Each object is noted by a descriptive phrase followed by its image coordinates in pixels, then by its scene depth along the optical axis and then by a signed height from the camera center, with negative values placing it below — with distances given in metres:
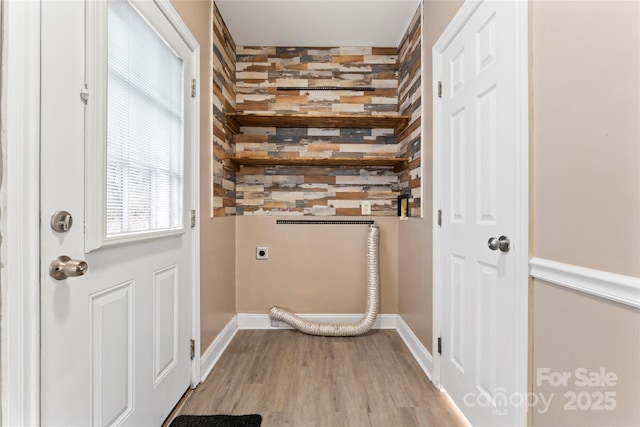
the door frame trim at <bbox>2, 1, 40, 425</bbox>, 0.79 -0.02
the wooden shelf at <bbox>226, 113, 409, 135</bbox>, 2.52 +0.78
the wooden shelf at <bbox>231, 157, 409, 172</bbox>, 2.56 +0.44
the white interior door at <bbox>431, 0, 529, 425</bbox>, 1.12 +0.06
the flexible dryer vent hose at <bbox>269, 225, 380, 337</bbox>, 2.58 -0.87
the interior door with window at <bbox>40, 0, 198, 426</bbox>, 0.90 +0.00
